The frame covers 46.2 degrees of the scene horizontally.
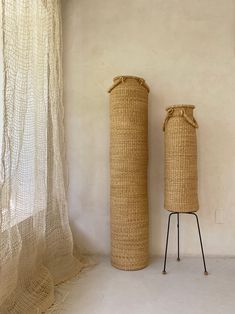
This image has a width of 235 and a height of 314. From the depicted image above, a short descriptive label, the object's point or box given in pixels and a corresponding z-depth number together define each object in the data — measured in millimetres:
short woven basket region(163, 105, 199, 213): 1805
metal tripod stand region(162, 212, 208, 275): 1866
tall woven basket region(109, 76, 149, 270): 1869
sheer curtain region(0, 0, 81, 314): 1267
